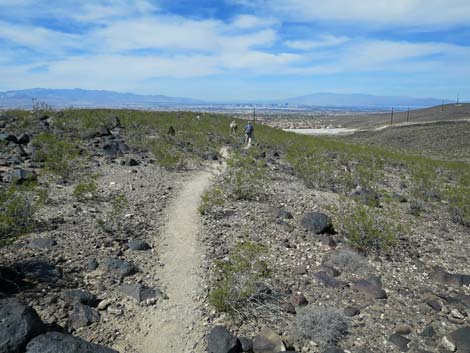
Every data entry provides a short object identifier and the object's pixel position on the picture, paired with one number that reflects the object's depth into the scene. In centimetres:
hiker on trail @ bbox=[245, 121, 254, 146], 2219
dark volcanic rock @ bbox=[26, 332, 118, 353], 397
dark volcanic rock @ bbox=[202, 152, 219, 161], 1788
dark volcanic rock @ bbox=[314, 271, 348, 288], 661
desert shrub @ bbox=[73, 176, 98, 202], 954
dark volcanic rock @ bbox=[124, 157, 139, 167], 1468
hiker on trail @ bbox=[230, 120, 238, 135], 2889
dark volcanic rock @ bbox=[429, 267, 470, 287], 697
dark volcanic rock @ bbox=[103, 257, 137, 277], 646
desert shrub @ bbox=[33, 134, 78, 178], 1196
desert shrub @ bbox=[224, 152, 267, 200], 1135
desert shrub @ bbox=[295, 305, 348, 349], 509
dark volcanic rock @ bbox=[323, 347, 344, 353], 473
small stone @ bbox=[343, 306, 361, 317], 574
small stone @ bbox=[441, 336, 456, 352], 497
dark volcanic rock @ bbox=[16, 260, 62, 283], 588
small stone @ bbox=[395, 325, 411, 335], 533
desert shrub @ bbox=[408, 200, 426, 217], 1144
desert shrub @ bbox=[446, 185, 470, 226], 1111
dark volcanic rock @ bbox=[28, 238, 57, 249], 689
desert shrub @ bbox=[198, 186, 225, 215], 975
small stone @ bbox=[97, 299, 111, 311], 550
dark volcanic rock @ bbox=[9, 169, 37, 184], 1029
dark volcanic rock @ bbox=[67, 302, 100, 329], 507
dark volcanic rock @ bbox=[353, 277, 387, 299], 631
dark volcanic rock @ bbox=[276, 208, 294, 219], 977
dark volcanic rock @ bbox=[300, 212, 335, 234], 887
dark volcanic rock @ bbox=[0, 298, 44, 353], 396
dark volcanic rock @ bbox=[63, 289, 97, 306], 546
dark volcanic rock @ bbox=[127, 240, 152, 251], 744
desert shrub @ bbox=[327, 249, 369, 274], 723
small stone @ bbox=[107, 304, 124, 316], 542
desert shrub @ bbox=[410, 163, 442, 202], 1355
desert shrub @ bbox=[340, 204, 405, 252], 811
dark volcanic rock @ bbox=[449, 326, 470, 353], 490
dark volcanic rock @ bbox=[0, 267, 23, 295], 544
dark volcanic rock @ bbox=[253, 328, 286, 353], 490
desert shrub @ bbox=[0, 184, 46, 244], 648
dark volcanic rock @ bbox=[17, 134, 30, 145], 1665
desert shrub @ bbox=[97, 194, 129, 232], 816
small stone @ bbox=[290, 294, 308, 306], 605
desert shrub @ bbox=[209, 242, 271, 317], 561
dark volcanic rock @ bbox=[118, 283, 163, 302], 581
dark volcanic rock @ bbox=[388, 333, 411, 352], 500
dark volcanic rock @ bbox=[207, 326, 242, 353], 480
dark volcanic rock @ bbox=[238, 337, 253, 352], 495
